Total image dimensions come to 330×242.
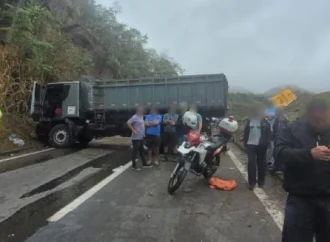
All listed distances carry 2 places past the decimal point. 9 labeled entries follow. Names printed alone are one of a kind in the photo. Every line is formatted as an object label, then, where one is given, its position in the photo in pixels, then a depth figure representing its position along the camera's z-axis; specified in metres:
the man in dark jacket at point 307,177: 3.04
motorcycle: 7.54
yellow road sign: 8.67
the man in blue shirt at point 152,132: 10.98
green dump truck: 14.34
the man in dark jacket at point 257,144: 8.09
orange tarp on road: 8.02
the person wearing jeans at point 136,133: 10.22
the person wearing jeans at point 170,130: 12.23
